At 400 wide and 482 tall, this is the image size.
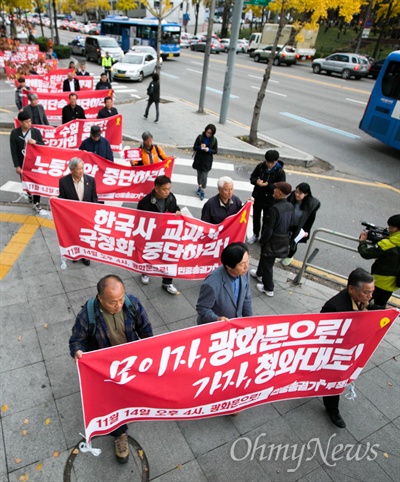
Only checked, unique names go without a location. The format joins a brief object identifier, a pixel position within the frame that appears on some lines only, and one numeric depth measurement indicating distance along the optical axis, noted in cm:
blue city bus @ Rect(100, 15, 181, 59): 3009
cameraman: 443
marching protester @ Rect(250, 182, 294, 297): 522
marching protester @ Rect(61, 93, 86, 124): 905
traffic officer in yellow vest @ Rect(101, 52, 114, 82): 1970
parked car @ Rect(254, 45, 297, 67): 3341
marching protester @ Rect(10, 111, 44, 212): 685
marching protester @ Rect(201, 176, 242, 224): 521
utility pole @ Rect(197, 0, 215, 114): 1411
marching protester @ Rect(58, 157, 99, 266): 541
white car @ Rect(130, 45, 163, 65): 2453
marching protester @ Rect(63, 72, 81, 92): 1243
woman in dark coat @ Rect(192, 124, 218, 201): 801
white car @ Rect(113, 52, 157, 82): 2123
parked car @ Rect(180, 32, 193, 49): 4556
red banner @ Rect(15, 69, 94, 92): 1330
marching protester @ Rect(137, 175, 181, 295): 492
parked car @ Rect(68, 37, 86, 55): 2933
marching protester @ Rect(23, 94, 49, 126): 845
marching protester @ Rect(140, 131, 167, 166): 701
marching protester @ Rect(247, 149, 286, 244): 644
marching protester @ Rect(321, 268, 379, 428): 338
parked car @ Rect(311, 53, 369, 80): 2848
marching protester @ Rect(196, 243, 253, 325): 330
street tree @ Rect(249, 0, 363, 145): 1012
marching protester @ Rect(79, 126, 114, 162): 701
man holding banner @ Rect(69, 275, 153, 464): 293
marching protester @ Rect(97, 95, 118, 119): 942
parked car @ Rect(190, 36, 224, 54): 4044
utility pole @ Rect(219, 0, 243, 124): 1232
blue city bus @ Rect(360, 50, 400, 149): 1220
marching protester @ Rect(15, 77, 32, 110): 1099
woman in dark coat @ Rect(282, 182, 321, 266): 571
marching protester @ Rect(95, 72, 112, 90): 1248
